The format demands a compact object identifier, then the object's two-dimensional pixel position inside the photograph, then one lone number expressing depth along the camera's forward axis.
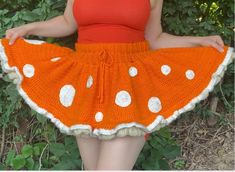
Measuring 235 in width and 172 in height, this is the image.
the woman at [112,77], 1.48
